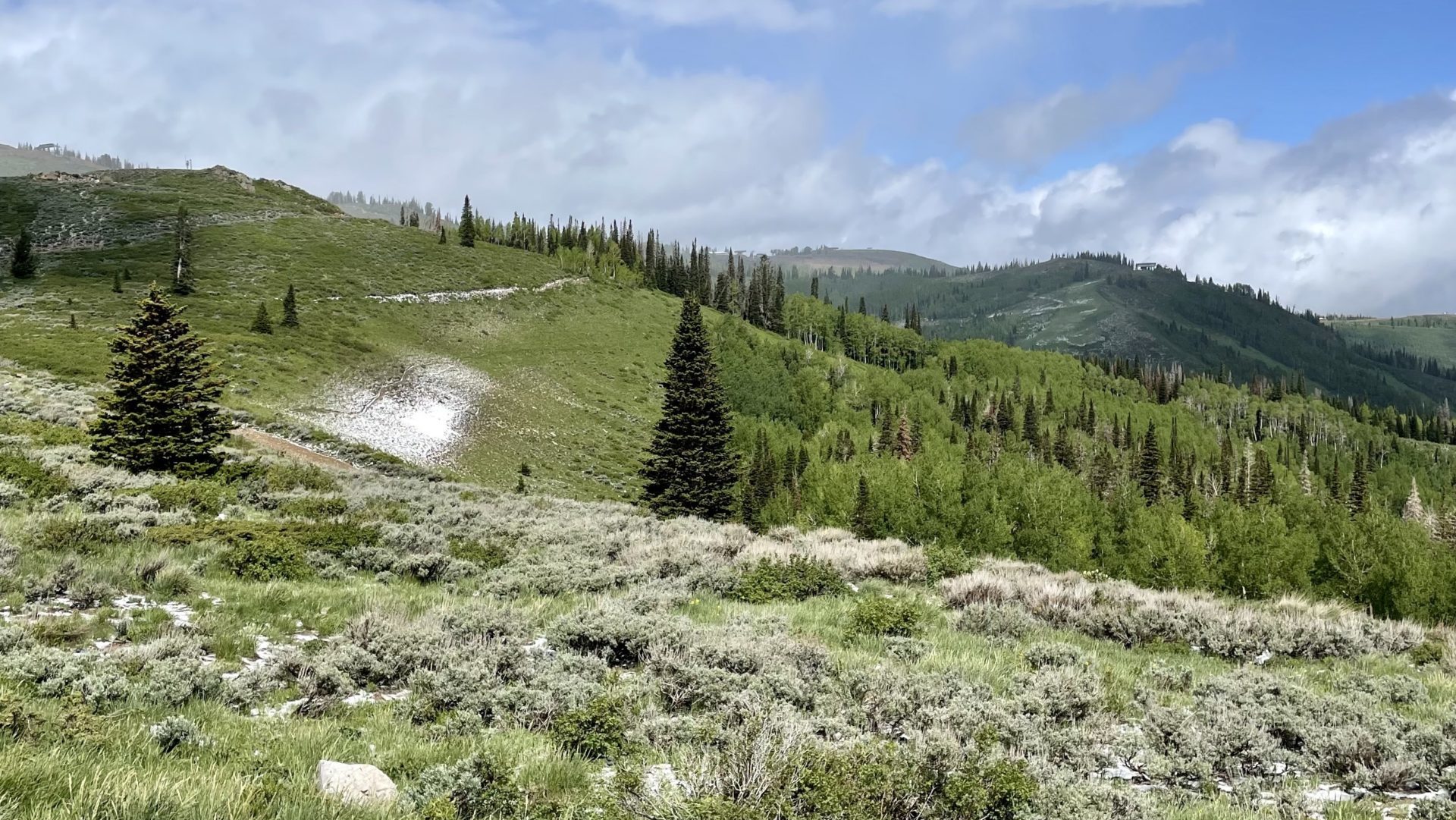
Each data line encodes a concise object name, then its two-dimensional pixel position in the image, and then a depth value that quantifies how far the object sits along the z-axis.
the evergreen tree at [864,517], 79.38
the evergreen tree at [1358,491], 136.88
